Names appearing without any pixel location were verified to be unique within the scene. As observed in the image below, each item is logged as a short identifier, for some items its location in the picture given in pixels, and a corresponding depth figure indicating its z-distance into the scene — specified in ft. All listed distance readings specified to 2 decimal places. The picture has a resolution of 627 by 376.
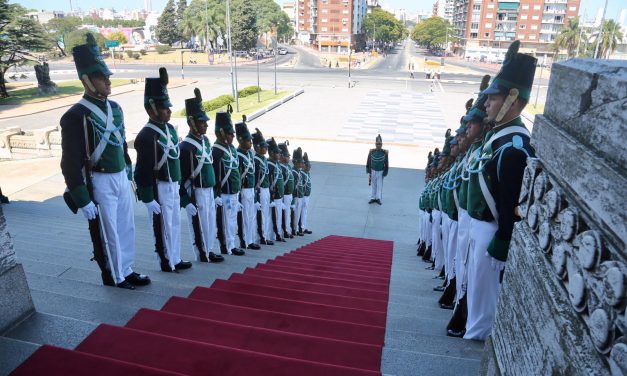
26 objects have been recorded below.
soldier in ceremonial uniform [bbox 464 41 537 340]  10.11
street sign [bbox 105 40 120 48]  188.94
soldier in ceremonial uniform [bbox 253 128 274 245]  24.73
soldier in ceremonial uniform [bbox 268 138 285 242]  27.09
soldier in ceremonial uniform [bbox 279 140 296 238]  29.43
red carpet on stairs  6.97
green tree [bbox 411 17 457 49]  271.49
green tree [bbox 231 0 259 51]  204.64
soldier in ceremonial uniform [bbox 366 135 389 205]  40.04
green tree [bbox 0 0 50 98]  101.55
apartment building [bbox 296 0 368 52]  255.91
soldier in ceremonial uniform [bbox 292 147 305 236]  32.19
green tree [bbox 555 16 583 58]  152.56
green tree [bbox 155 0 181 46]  245.04
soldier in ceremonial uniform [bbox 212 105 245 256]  20.01
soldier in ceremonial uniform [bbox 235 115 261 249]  22.21
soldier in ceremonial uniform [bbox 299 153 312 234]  33.81
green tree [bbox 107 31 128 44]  237.66
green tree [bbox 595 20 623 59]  138.31
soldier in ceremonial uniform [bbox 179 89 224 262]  17.60
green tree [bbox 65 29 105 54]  193.67
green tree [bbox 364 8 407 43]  276.82
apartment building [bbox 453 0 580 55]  231.09
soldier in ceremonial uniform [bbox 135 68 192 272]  14.85
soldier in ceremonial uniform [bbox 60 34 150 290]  12.28
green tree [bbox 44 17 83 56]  246.17
